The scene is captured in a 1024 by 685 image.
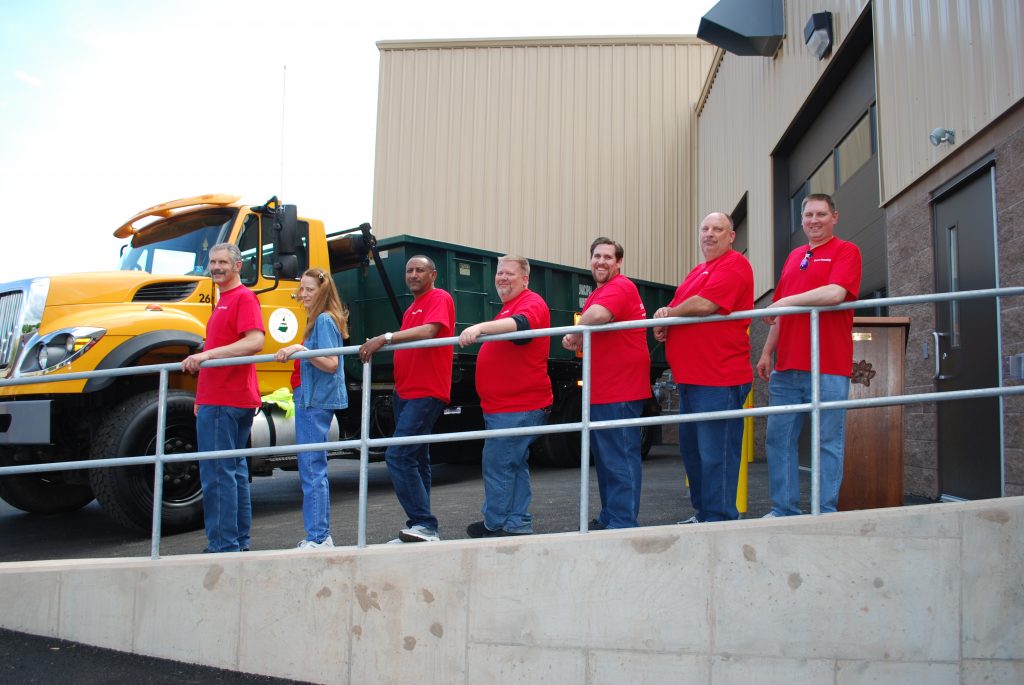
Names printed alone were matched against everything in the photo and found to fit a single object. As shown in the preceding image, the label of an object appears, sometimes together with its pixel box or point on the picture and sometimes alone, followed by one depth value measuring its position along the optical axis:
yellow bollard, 5.71
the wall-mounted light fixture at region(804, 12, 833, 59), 8.95
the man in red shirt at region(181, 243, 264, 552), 4.89
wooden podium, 4.82
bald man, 4.19
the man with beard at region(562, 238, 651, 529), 4.45
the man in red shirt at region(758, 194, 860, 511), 4.09
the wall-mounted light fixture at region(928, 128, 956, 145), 6.12
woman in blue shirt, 4.82
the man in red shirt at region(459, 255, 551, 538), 4.72
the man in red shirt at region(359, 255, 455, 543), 4.85
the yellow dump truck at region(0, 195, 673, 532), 6.02
